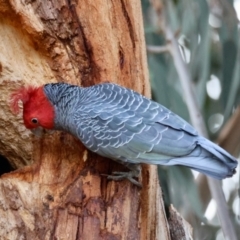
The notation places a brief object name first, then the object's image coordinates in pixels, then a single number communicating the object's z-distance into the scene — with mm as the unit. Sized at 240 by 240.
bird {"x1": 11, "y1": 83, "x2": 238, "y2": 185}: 5904
